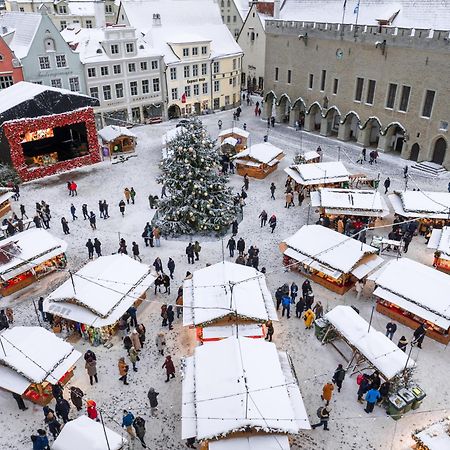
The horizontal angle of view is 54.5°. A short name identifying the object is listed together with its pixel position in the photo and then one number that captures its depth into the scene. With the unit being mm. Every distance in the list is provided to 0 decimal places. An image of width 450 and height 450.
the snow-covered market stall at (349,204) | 23516
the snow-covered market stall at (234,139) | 34344
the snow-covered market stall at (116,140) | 34938
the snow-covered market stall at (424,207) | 23031
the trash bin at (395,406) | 13578
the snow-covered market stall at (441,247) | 19922
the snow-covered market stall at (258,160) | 30869
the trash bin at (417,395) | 13797
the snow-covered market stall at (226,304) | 15750
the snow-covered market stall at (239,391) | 11523
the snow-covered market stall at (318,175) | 27328
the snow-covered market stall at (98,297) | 16234
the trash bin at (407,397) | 13664
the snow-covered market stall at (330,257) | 18906
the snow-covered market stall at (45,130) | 29203
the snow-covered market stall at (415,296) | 16312
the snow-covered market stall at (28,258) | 18922
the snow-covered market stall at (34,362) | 13698
